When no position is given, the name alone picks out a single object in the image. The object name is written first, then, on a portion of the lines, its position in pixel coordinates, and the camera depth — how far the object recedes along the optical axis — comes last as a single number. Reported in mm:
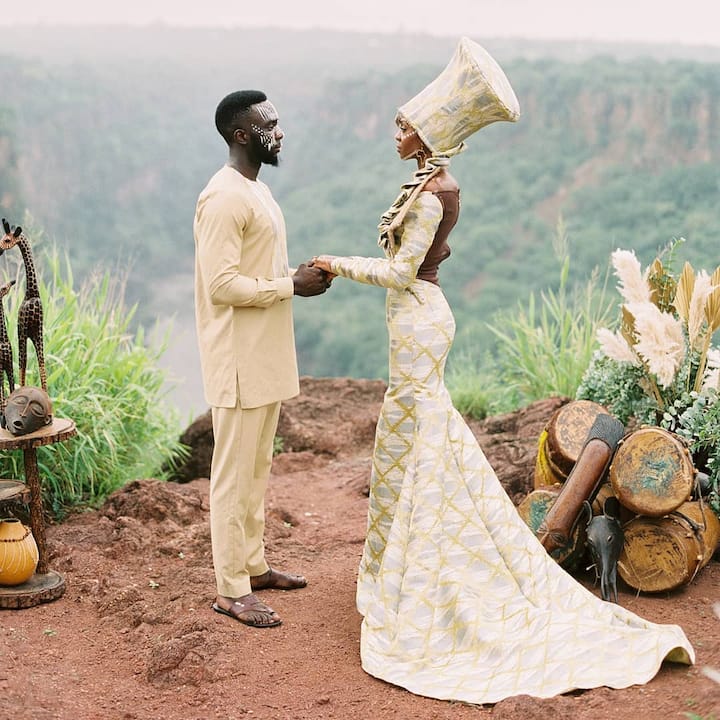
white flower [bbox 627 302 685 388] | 4820
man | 3924
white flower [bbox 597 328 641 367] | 5156
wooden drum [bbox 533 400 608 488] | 4859
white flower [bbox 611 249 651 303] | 5047
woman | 3668
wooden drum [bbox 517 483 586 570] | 4551
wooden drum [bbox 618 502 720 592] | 4402
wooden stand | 4387
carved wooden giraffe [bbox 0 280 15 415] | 4531
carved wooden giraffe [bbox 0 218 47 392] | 4477
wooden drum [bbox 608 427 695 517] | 4395
